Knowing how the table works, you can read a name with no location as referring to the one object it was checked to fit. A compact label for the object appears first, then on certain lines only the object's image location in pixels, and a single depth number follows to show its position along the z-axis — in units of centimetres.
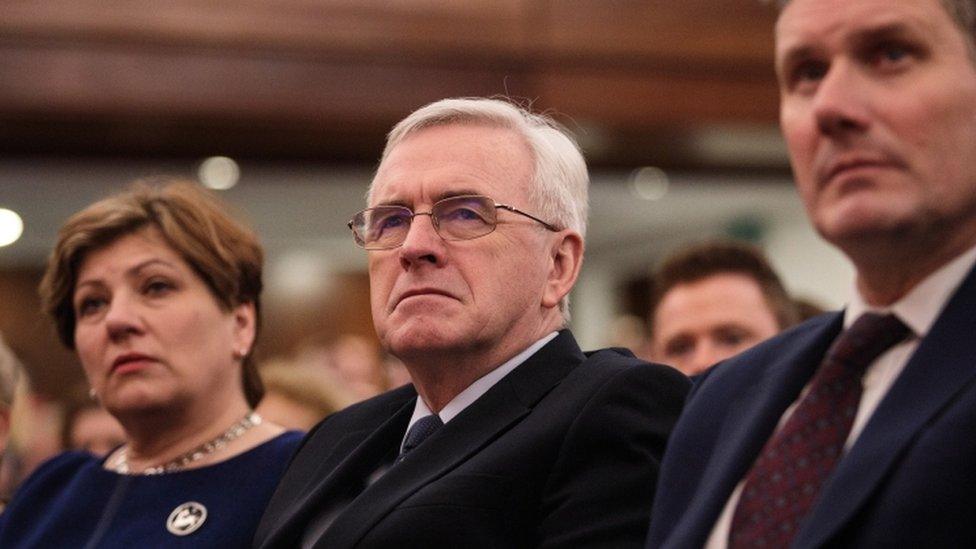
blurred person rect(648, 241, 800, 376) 621
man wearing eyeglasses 361
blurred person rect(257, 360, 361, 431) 715
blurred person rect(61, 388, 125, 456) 794
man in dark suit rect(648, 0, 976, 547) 249
